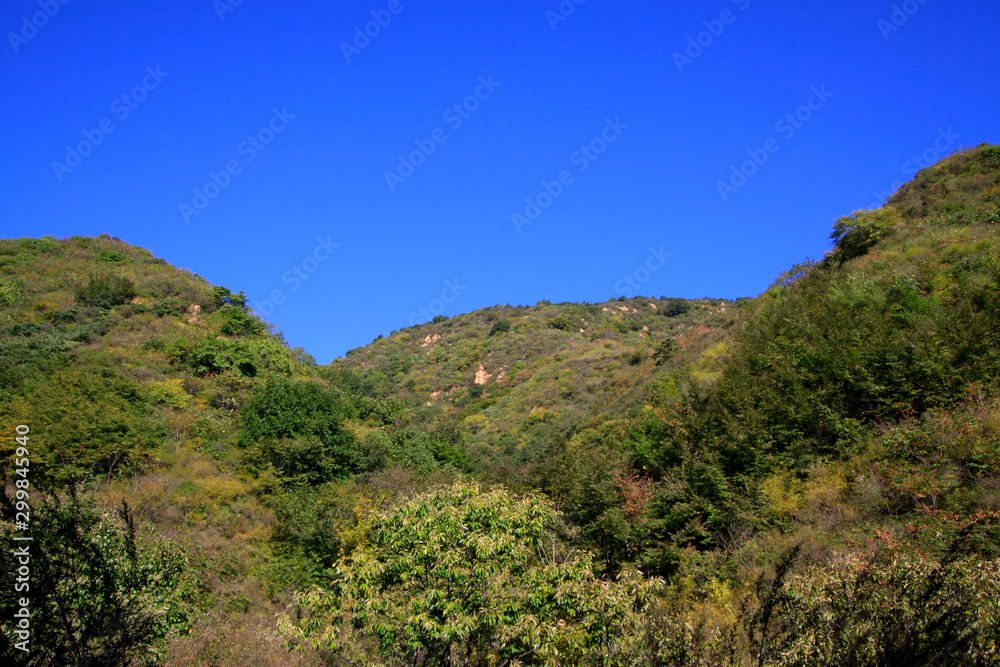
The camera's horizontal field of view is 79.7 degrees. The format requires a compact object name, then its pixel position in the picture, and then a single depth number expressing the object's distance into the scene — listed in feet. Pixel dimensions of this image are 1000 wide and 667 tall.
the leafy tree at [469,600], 29.55
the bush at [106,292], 117.19
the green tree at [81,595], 24.78
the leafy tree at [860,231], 102.83
